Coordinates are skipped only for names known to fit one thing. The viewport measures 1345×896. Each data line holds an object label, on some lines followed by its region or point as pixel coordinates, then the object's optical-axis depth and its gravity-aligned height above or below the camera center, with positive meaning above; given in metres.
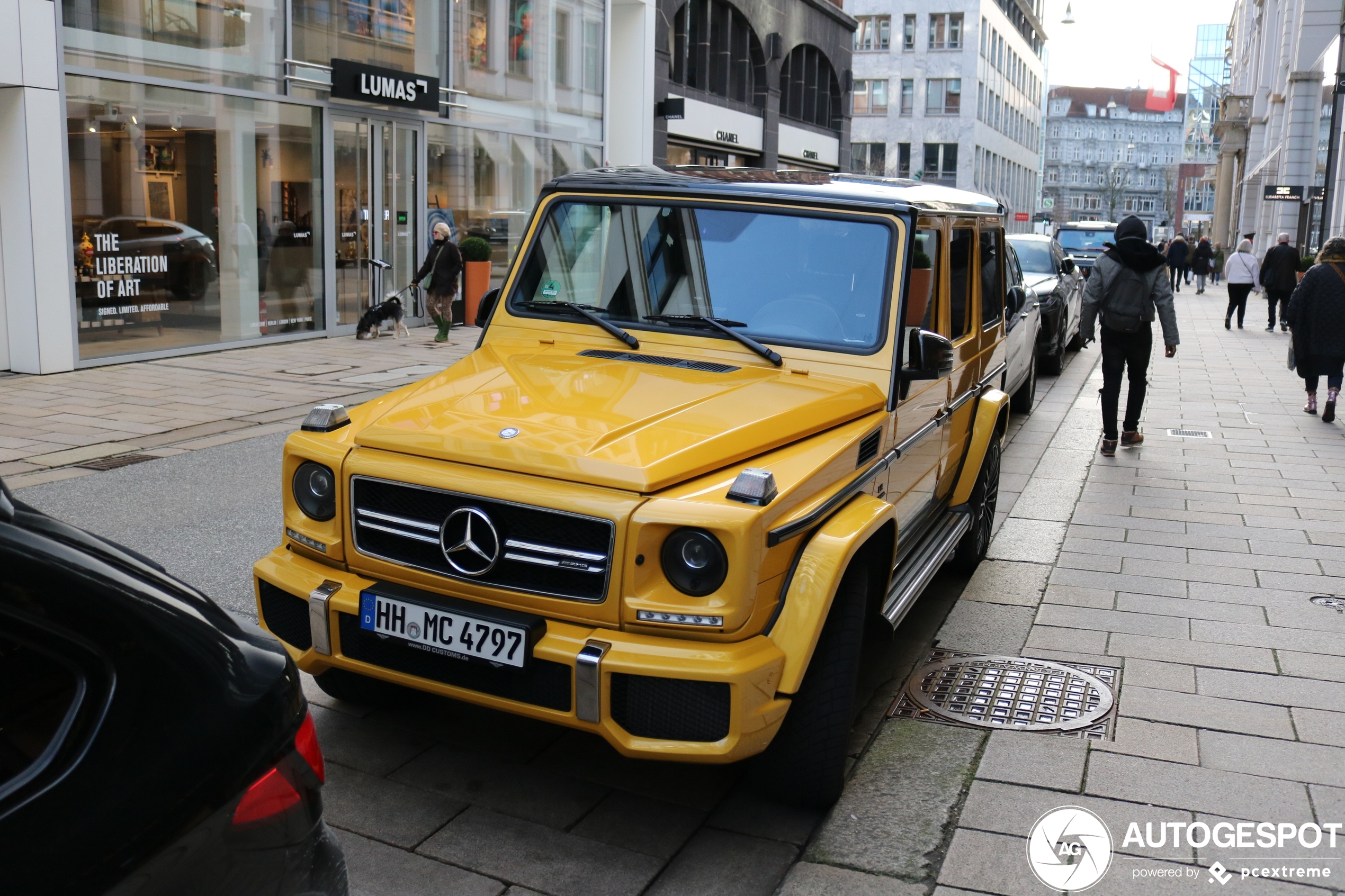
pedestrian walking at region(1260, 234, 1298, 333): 20.36 -0.29
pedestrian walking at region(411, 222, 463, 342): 15.90 -0.56
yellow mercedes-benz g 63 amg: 3.19 -0.68
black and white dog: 16.14 -1.11
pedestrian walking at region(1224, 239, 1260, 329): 21.72 -0.40
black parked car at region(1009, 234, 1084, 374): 15.05 -0.55
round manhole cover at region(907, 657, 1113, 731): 4.39 -1.67
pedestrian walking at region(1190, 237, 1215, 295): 36.09 -0.27
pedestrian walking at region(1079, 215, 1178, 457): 9.34 -0.42
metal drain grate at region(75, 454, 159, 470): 8.22 -1.59
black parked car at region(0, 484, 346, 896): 1.49 -0.66
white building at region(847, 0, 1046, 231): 73.75 +9.26
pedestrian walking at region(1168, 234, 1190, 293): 34.59 -0.10
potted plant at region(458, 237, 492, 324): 18.31 -0.52
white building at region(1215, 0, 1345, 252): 38.00 +5.25
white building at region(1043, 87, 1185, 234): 153.50 +12.91
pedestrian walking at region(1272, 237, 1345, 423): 11.12 -0.57
